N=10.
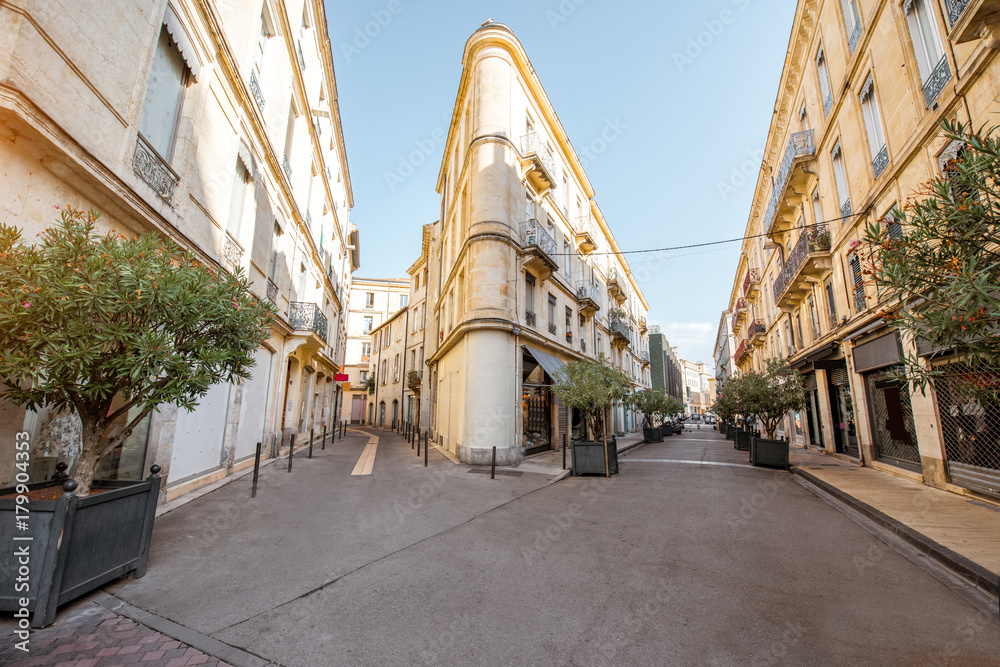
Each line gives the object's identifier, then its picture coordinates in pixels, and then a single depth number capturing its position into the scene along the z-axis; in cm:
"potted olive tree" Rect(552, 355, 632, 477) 1052
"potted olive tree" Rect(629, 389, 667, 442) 2366
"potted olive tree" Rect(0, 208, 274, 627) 315
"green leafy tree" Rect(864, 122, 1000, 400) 304
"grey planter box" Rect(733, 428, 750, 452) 1881
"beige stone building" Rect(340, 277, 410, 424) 3922
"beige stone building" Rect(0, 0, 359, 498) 436
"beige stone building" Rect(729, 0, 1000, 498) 764
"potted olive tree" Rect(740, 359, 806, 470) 1245
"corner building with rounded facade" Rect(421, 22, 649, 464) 1338
